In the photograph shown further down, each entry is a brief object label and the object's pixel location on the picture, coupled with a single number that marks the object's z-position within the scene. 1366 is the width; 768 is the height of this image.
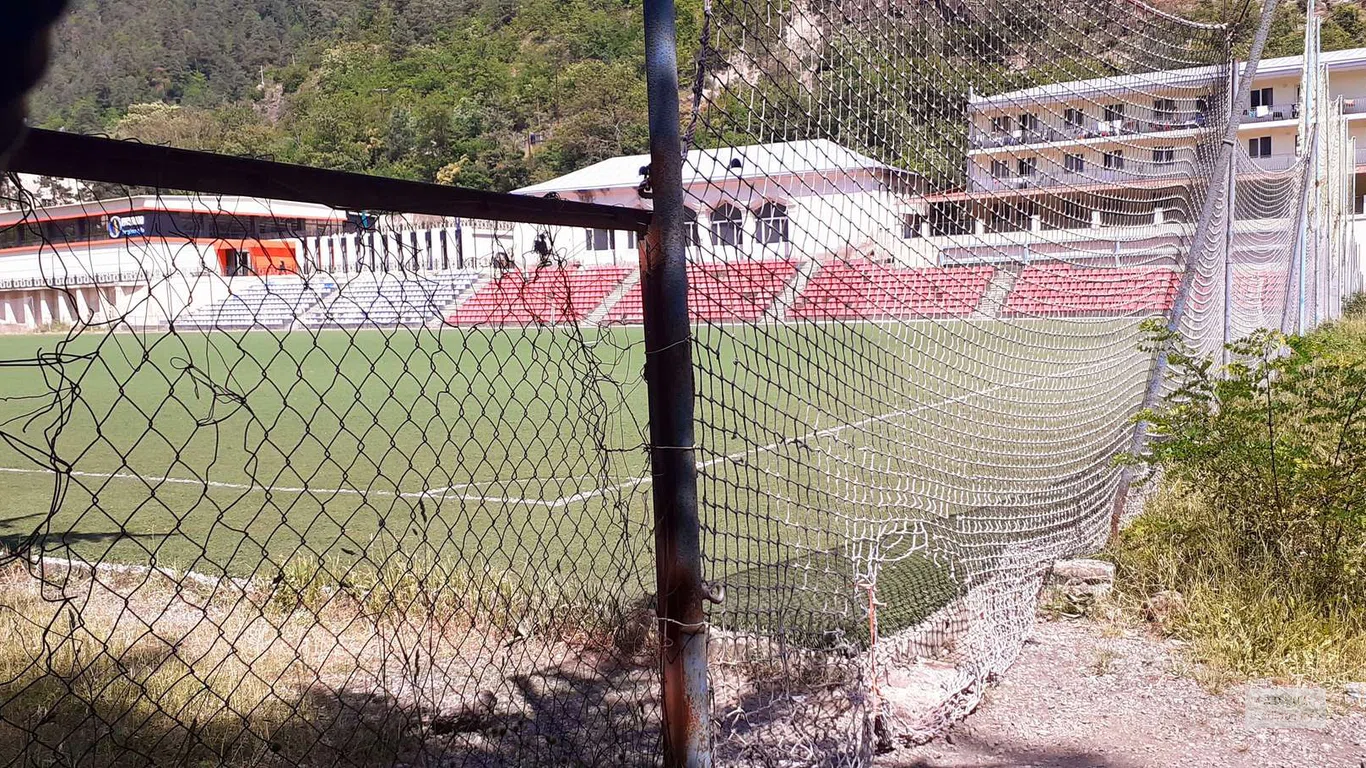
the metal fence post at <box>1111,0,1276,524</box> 6.27
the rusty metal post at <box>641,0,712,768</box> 2.60
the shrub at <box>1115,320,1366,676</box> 4.51
